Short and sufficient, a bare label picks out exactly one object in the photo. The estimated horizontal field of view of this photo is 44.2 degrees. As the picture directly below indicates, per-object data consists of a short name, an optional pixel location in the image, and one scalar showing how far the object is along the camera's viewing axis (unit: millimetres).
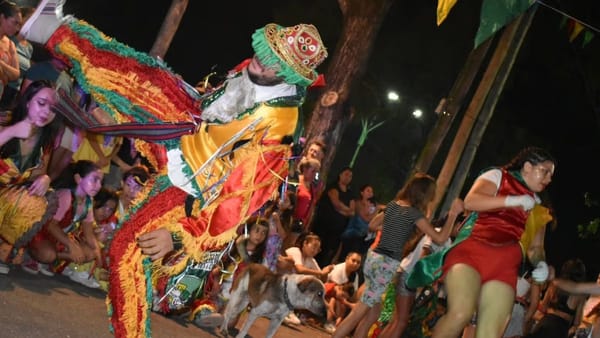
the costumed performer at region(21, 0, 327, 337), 3244
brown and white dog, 6145
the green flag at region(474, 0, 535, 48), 9352
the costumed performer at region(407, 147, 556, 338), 4207
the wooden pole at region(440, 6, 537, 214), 10609
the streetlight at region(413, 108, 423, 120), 23159
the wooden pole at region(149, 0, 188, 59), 9438
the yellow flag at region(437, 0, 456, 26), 8750
